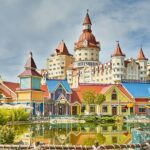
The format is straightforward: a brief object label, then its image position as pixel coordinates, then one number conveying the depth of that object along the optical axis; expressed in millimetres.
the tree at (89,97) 53788
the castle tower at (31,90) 51438
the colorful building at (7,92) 52938
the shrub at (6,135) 17844
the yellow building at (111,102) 57438
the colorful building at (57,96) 55575
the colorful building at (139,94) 59625
